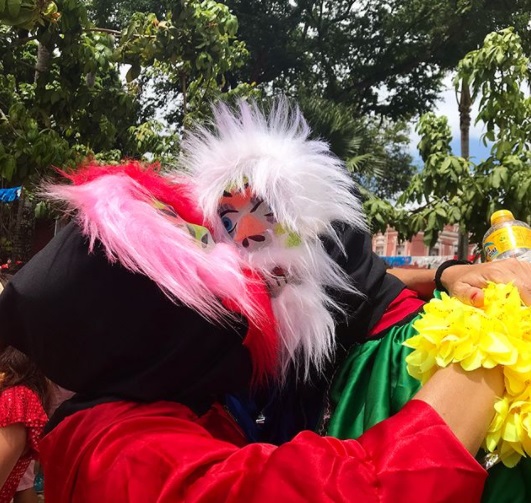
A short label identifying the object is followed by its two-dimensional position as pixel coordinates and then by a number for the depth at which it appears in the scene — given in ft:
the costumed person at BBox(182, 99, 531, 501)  3.40
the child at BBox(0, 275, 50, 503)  5.96
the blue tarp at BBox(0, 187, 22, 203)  17.48
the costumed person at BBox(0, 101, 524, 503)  2.51
